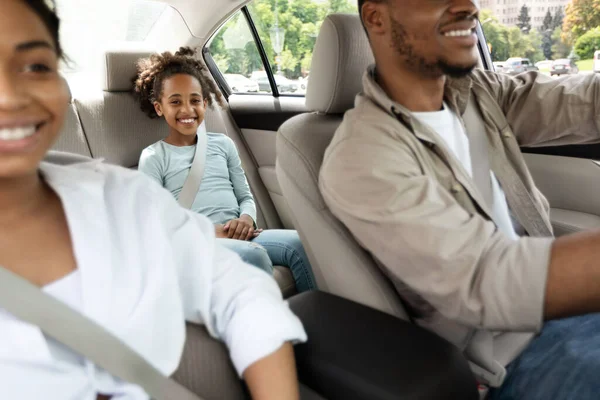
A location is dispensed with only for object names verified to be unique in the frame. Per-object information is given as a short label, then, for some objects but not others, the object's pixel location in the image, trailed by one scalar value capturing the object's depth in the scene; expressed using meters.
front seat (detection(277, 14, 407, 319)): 1.13
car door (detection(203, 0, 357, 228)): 2.43
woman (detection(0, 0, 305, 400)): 0.67
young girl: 2.02
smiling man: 0.89
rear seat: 2.17
